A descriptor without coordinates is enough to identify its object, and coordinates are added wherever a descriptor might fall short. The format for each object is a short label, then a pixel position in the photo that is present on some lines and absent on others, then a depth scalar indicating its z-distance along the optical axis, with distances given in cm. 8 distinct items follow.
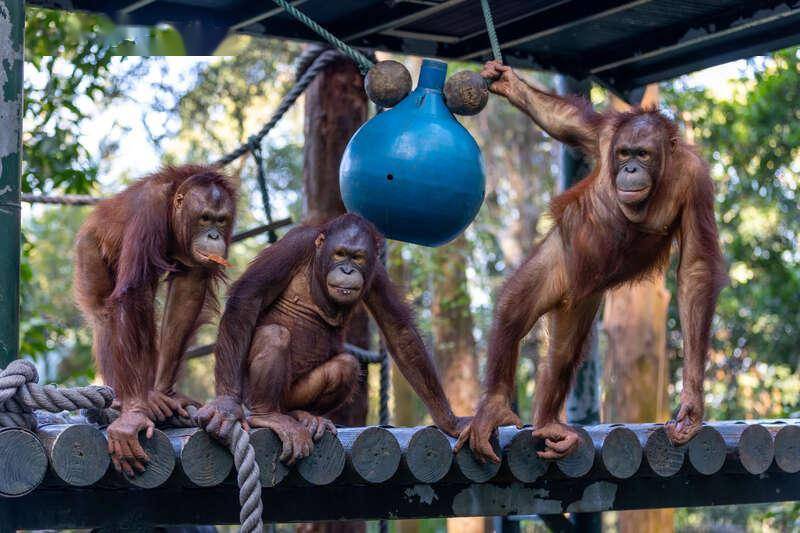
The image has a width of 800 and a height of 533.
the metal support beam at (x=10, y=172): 288
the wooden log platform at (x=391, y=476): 271
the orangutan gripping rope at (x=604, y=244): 353
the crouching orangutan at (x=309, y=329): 322
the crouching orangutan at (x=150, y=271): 323
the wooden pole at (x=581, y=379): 504
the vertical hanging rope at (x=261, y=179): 516
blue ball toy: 328
